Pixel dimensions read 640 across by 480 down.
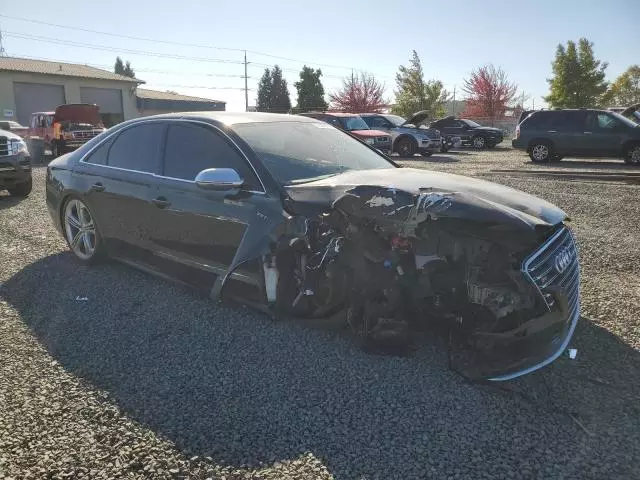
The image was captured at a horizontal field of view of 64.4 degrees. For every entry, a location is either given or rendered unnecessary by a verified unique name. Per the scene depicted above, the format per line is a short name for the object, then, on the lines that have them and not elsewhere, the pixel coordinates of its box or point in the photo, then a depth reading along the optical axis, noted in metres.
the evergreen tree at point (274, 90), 50.53
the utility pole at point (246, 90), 57.69
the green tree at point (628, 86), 54.12
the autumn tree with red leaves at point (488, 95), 46.34
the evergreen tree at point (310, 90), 47.47
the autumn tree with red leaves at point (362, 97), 50.12
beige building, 32.06
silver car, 19.22
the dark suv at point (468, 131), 24.69
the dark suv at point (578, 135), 15.31
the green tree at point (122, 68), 89.12
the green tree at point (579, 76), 38.00
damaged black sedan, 2.72
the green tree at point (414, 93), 41.12
